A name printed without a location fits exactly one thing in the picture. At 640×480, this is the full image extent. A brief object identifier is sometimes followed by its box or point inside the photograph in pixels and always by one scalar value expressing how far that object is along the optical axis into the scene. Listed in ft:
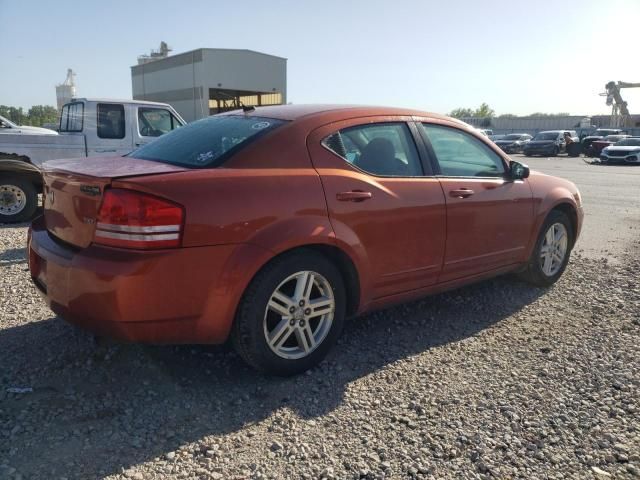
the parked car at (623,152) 83.97
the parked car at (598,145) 100.78
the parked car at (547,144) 108.68
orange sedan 8.75
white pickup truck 25.44
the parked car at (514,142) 122.93
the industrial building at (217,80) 117.91
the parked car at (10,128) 30.16
